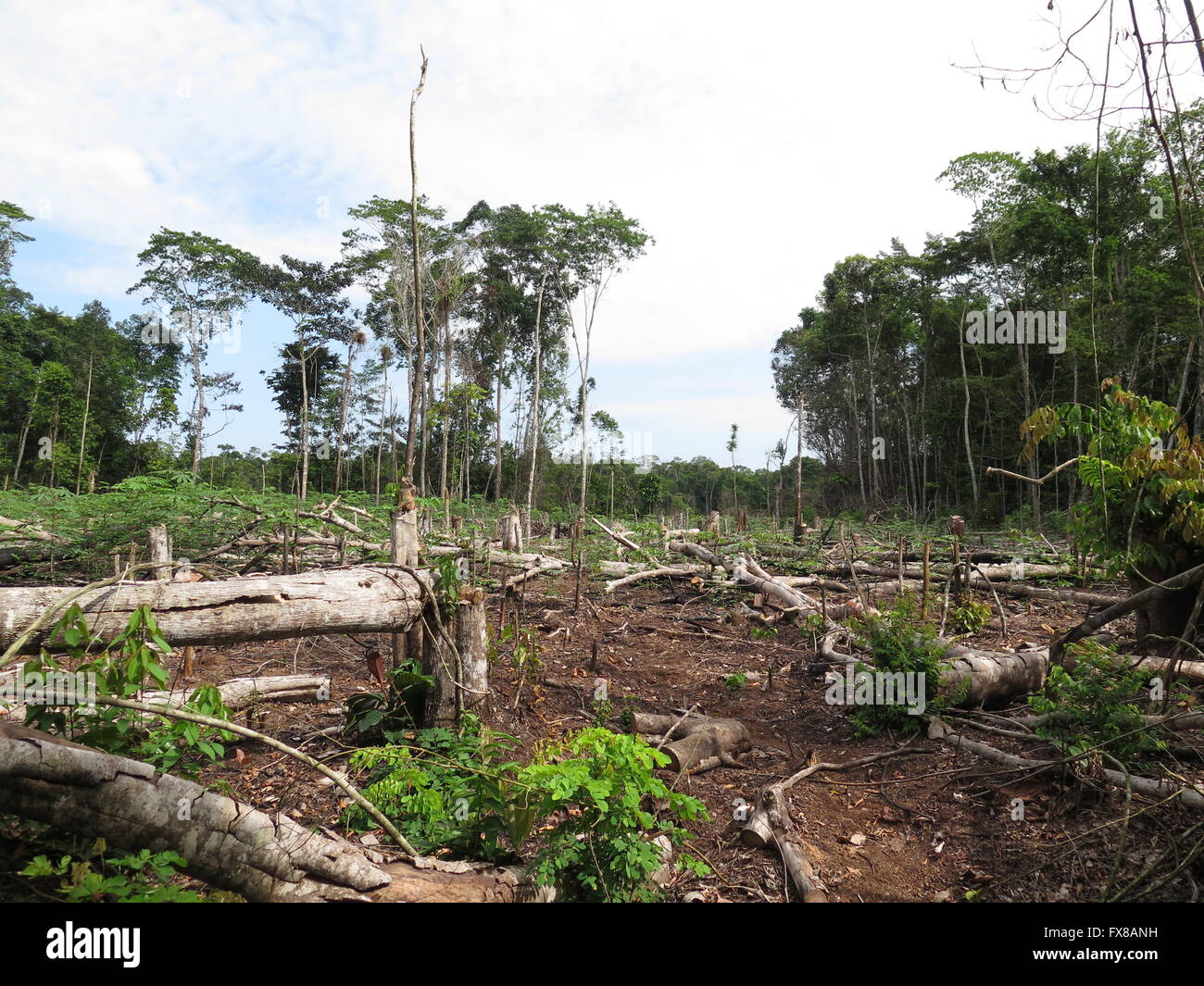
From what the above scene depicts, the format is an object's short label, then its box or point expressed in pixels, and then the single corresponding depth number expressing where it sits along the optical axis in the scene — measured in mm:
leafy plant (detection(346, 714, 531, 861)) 2557
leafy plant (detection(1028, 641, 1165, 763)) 3123
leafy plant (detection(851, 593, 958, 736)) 4230
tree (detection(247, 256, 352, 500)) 28609
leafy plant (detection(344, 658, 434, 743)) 3807
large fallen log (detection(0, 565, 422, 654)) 2643
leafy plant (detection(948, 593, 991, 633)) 6441
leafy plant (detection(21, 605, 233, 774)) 2082
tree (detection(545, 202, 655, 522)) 27797
